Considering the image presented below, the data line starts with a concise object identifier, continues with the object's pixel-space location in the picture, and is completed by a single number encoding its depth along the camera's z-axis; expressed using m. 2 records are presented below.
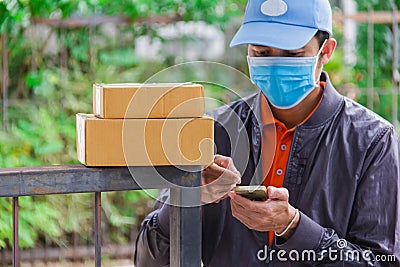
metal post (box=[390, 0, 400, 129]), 6.11
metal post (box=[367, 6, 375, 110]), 6.10
